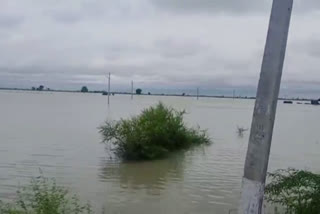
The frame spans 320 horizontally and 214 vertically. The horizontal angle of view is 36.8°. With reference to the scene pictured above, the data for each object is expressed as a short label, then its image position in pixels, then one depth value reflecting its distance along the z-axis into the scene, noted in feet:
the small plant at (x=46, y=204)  23.67
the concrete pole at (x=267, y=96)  12.92
